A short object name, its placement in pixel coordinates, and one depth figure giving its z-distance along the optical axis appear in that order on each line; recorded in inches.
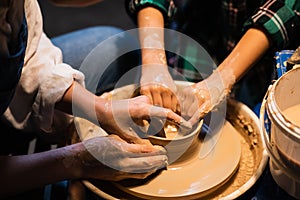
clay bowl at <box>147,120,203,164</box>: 51.7
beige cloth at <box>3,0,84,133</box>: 56.0
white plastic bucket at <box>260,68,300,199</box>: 41.6
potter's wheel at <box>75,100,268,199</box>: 50.8
